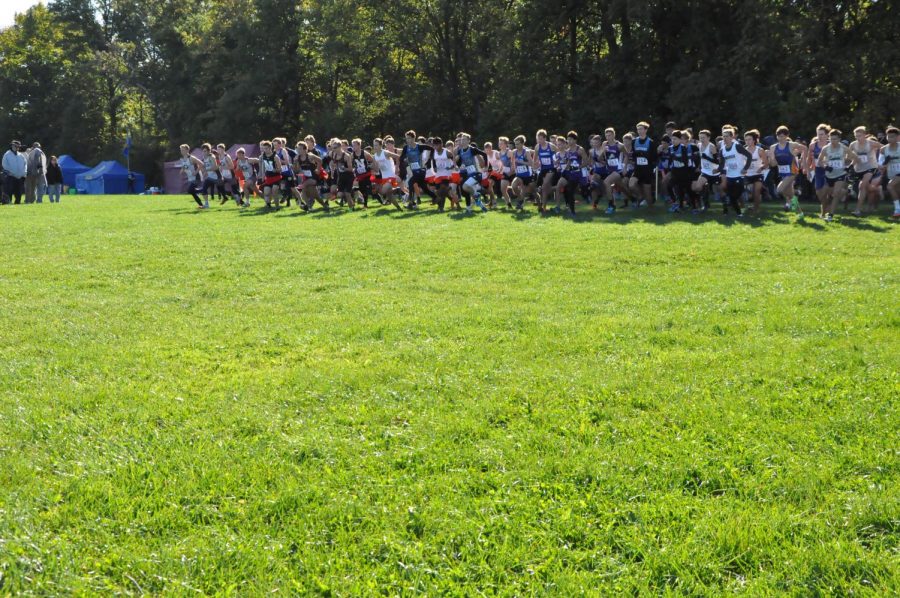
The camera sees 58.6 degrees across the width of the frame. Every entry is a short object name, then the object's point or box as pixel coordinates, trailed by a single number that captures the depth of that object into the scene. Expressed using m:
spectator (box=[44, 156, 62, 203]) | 30.11
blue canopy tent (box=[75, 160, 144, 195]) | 52.03
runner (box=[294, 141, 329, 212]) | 22.11
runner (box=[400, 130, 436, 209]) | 20.92
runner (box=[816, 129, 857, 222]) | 16.22
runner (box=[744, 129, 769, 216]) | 17.27
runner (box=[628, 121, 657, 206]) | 19.00
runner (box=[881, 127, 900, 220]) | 16.16
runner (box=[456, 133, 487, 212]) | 20.31
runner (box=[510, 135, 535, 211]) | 20.98
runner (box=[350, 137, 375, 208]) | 22.83
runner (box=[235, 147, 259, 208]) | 25.31
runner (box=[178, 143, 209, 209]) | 24.92
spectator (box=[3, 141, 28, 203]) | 28.06
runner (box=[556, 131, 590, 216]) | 19.31
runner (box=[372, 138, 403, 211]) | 21.78
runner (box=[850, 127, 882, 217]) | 16.58
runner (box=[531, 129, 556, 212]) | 19.61
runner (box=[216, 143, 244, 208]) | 26.27
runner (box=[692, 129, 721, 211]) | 18.00
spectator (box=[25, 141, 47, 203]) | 28.31
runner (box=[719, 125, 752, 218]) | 17.23
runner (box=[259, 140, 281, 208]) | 22.86
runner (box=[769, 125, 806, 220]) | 17.52
